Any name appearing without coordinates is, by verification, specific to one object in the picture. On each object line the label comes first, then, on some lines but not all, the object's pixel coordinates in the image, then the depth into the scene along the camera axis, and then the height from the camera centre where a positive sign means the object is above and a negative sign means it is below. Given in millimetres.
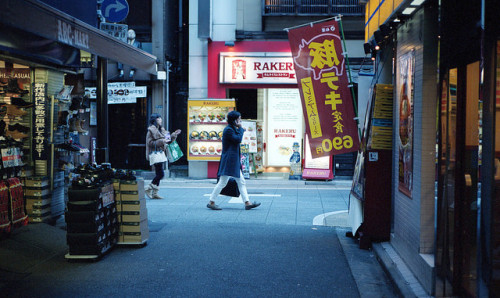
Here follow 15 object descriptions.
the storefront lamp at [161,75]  17697 +1982
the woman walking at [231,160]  10922 -557
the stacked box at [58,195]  9135 -1121
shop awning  5316 +1254
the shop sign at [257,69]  17328 +2164
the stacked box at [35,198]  8680 -1088
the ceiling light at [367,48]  8555 +1421
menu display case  17500 +81
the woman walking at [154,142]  12898 -217
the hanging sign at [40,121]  8875 +204
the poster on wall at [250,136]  17547 -81
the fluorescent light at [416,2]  5625 +1442
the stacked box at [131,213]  7762 -1189
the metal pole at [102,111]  8992 +385
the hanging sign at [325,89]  7992 +688
